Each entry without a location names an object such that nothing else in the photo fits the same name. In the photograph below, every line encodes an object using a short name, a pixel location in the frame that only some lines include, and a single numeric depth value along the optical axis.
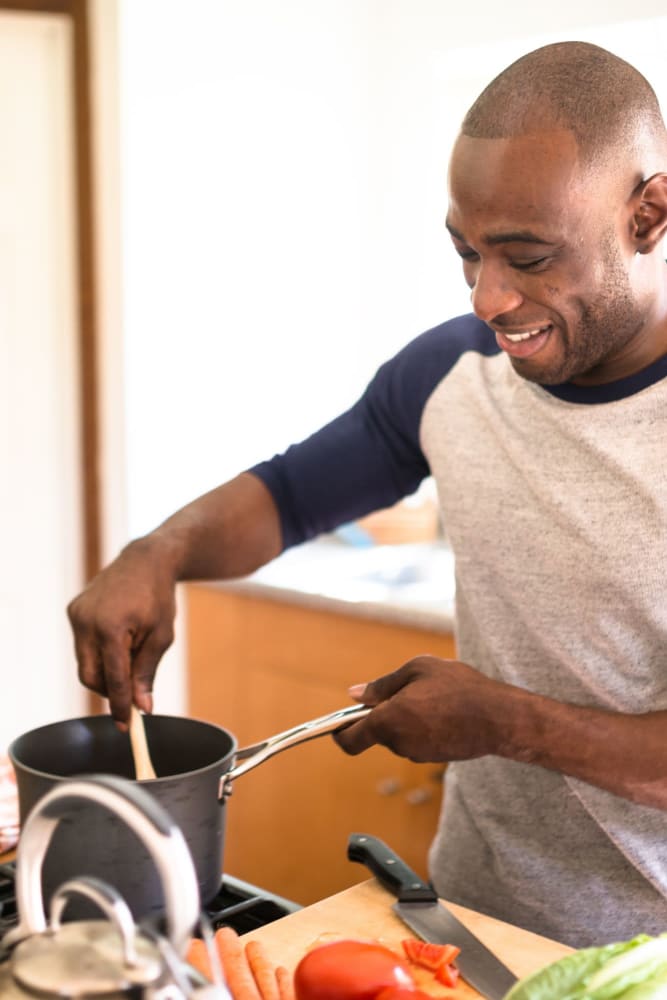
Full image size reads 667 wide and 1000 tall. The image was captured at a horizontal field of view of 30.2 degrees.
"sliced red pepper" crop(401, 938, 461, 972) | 0.91
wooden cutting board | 0.93
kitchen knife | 0.90
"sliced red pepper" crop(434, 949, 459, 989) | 0.89
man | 1.04
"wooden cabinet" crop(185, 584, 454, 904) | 2.20
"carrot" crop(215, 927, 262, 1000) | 0.85
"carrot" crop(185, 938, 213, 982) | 0.85
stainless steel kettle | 0.54
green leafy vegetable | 0.79
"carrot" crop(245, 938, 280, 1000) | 0.85
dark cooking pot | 0.84
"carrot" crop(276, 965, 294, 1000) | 0.85
